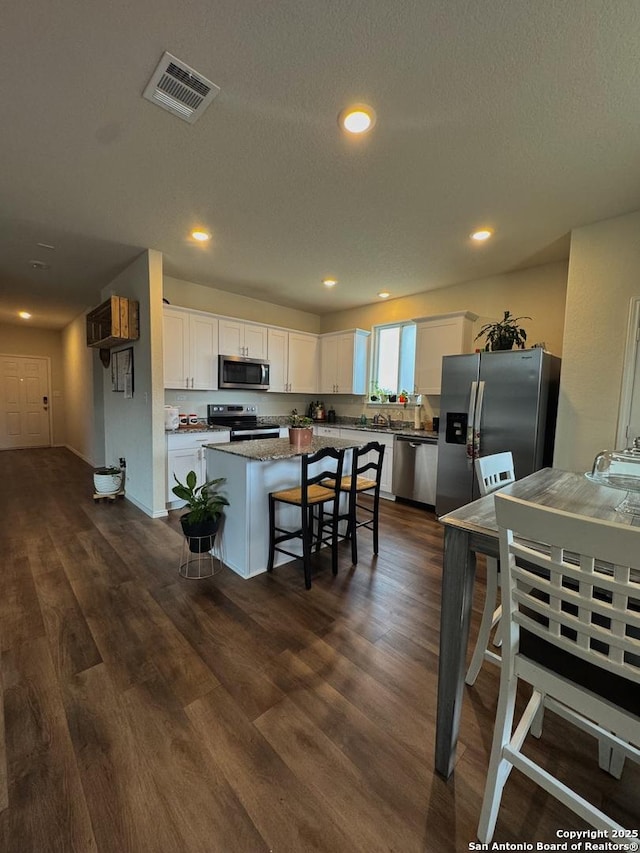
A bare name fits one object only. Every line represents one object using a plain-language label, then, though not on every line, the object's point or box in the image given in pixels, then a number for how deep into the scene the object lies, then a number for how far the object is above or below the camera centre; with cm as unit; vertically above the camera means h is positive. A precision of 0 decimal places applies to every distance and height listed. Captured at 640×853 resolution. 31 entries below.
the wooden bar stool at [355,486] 267 -74
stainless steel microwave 468 +33
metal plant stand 256 -135
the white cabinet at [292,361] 533 +58
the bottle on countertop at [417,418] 488 -25
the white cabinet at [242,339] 470 +81
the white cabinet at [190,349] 417 +57
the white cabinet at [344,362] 541 +59
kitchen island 250 -72
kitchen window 510 +65
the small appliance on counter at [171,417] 391 -27
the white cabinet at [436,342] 417 +74
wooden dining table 115 -69
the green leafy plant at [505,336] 348 +69
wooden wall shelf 373 +80
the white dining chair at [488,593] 157 -90
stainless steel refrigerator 315 -11
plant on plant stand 250 -91
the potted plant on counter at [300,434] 283 -31
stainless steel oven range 461 -38
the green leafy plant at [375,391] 545 +13
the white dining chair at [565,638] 79 -63
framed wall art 413 +27
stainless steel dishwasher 410 -84
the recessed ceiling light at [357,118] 178 +150
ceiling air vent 158 +149
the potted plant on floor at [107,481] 418 -109
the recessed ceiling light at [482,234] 304 +152
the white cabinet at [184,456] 388 -72
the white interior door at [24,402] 746 -28
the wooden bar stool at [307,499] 237 -74
